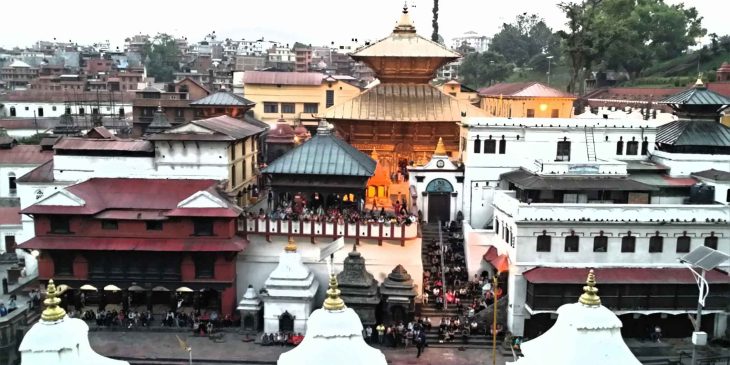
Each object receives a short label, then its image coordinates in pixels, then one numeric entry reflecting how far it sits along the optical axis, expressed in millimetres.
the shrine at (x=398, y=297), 28472
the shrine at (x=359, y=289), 28109
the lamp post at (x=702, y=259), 20266
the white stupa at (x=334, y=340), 12648
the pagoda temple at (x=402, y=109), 39219
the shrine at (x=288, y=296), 28484
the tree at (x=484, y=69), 95500
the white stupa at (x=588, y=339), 12398
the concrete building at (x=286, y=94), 63719
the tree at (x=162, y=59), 127312
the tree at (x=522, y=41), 117688
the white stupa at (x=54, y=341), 12242
